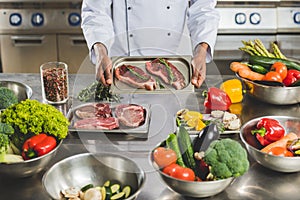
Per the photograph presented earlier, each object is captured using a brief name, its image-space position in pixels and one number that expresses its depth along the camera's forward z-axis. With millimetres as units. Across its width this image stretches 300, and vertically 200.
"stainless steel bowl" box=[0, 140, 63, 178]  1427
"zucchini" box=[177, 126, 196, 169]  1426
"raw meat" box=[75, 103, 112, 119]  1745
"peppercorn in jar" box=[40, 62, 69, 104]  1875
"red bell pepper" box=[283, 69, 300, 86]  1935
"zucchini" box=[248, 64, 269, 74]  2004
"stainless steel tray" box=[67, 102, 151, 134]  1678
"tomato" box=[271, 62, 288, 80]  1939
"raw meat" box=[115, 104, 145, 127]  1706
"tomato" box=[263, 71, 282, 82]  1924
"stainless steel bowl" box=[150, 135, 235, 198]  1339
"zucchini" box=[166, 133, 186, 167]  1426
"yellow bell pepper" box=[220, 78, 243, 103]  1924
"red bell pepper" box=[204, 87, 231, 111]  1858
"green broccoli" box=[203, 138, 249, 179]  1354
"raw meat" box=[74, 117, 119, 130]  1688
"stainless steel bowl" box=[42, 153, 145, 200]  1409
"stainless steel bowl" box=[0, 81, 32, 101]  1988
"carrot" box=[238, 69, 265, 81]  1981
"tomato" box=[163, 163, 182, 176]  1380
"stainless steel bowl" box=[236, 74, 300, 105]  1861
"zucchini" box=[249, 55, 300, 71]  2006
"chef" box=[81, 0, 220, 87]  2215
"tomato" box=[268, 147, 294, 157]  1494
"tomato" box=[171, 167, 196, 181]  1361
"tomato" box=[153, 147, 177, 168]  1409
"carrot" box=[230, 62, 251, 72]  2009
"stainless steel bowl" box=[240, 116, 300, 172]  1454
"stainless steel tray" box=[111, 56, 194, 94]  1838
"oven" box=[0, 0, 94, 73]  3072
